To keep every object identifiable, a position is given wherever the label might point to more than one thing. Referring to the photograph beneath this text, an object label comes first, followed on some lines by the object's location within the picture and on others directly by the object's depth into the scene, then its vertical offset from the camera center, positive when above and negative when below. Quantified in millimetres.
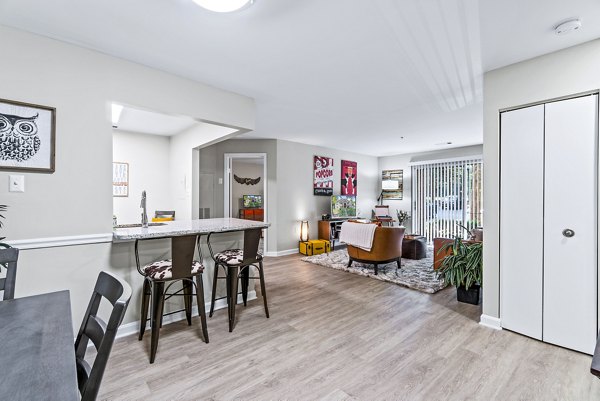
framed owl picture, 1927 +450
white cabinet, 2137 -183
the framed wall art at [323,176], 6602 +578
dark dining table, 657 -464
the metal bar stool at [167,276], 2117 -617
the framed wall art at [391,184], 7766 +436
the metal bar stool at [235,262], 2568 -608
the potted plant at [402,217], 7297 -468
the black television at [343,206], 6707 -171
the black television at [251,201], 7625 -59
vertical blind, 6363 +60
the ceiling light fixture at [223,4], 1569 +1127
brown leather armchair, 4227 -749
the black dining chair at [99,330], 782 -445
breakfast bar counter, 2264 -282
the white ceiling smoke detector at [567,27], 1866 +1208
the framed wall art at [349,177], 7258 +598
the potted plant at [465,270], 3035 -803
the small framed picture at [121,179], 5203 +363
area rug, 3817 -1173
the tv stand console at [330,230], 6363 -719
